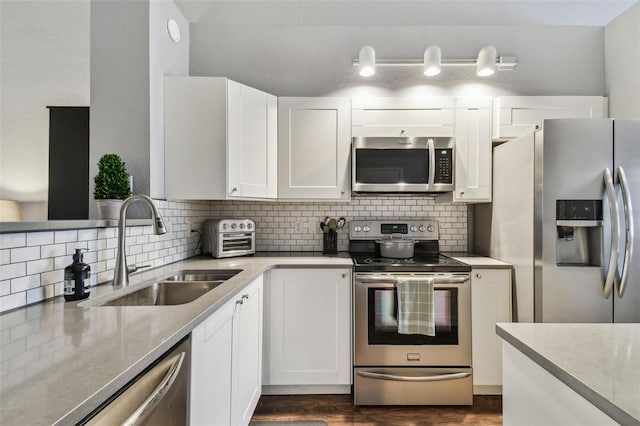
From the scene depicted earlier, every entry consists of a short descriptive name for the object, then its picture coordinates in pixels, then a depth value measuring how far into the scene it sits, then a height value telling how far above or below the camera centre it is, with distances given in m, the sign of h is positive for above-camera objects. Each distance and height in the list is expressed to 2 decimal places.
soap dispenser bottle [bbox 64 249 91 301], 1.24 -0.24
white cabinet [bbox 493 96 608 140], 2.52 +0.83
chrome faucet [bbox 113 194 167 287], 1.46 -0.09
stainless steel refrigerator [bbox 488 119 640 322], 1.89 -0.03
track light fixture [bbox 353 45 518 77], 2.42 +1.19
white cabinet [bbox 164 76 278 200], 2.17 +0.53
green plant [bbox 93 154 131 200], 1.68 +0.19
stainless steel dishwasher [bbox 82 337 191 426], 0.68 -0.43
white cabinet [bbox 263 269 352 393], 2.21 -0.84
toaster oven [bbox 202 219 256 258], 2.41 -0.15
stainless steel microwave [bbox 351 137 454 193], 2.45 +0.39
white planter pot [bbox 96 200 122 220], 1.64 +0.05
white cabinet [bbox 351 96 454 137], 2.53 +0.78
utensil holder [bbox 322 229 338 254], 2.72 -0.21
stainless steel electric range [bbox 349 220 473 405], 2.14 -0.84
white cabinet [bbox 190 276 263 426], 1.12 -0.62
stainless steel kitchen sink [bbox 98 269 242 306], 1.49 -0.36
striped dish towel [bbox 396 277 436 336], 2.11 -0.59
